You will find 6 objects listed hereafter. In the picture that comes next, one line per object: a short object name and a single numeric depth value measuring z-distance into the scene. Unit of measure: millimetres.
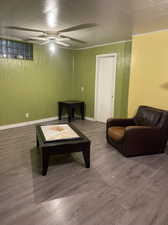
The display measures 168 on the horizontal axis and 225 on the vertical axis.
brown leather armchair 3121
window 4473
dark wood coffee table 2477
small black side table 5641
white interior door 5227
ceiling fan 3322
